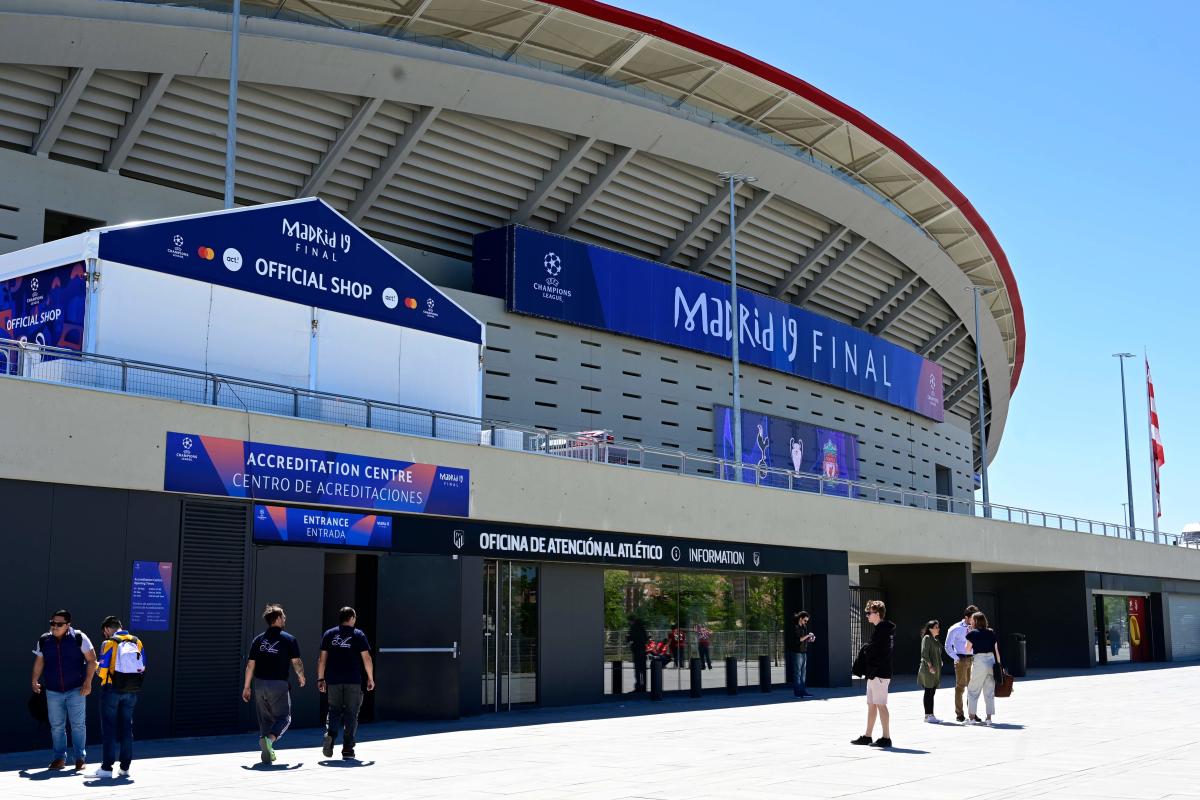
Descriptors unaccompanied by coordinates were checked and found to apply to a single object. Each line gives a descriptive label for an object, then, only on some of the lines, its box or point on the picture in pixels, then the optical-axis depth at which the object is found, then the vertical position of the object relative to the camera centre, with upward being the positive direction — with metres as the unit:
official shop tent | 17.67 +4.52
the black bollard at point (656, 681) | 24.30 -1.39
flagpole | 53.06 +5.72
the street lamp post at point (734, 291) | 32.06 +8.15
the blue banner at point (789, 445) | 39.69 +5.25
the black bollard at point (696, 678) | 25.84 -1.42
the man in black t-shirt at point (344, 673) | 13.89 -0.67
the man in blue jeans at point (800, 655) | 25.52 -0.99
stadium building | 16.77 +4.77
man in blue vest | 12.70 -0.64
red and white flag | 53.34 +6.49
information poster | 15.84 +0.18
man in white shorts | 14.60 -0.64
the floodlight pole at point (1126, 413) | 54.66 +8.19
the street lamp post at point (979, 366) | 44.62 +8.14
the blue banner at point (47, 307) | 17.50 +4.24
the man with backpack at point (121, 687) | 12.46 -0.72
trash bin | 35.75 -1.53
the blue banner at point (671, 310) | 33.09 +8.63
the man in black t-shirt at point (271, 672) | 13.30 -0.63
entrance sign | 17.47 +1.14
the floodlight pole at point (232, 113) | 21.46 +8.40
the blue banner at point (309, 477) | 16.64 +1.84
